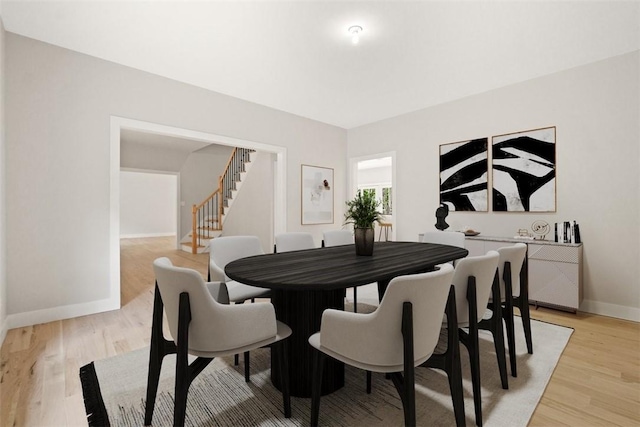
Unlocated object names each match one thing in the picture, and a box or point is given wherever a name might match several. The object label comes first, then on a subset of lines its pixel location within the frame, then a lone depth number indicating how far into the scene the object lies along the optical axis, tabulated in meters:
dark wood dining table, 1.51
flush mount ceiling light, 2.60
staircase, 7.46
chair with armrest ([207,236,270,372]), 2.32
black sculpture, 4.17
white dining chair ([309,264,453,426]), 1.16
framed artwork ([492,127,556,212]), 3.54
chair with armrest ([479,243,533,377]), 1.90
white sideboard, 3.09
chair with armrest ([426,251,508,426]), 1.58
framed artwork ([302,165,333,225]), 5.16
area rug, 1.58
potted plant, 2.31
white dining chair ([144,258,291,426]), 1.29
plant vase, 2.30
